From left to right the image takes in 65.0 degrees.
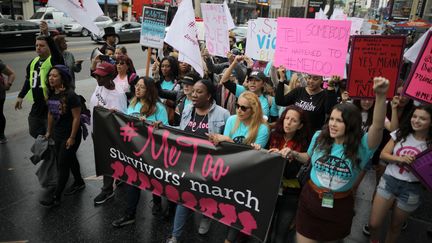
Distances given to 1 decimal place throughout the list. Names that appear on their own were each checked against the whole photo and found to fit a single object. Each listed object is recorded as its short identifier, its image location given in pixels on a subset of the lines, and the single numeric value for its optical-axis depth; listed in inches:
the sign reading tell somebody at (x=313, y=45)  145.6
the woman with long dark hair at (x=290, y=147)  108.3
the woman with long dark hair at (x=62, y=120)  148.0
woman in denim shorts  109.8
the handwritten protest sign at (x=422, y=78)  115.1
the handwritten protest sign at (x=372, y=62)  118.5
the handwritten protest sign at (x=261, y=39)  199.0
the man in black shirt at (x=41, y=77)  169.9
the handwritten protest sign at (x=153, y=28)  201.9
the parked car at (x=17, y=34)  556.4
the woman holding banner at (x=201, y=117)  127.9
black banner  107.6
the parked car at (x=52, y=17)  875.4
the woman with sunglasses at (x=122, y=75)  170.9
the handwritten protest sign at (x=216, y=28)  190.9
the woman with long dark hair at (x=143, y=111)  140.1
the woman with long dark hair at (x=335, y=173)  96.0
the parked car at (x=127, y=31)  890.2
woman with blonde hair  115.9
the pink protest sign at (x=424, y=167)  105.7
